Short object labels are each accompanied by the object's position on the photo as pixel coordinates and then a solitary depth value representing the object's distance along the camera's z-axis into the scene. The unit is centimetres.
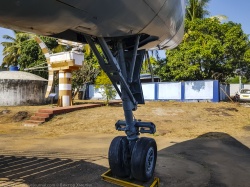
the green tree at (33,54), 4048
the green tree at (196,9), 3969
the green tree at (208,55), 3062
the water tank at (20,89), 2820
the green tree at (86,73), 3351
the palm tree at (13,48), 4684
